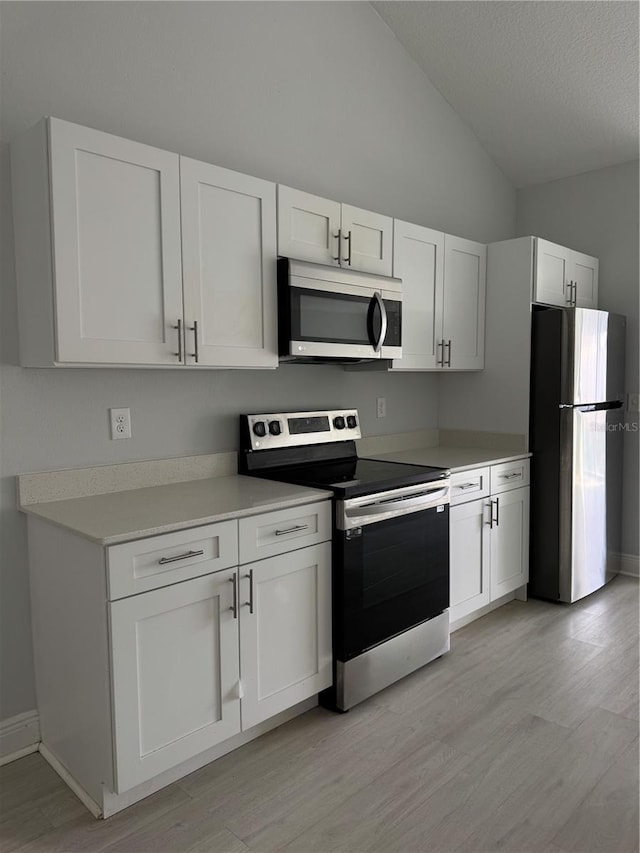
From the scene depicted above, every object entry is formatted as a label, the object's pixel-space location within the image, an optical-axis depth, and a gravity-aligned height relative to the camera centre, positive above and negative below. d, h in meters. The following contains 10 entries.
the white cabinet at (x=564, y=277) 3.62 +0.66
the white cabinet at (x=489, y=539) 3.11 -0.80
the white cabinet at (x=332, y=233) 2.61 +0.69
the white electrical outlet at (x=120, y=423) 2.42 -0.13
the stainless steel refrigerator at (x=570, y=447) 3.47 -0.34
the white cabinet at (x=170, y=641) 1.83 -0.81
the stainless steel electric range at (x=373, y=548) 2.42 -0.66
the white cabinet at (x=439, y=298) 3.22 +0.49
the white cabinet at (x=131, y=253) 1.96 +0.47
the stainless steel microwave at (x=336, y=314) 2.57 +0.32
